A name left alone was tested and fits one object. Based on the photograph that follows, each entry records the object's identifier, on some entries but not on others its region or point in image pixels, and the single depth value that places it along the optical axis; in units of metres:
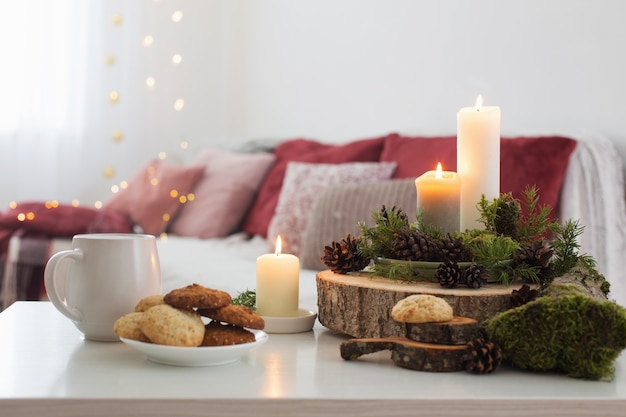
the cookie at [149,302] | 0.94
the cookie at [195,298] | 0.89
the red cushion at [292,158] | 2.68
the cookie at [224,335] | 0.89
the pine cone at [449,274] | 0.98
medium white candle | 1.08
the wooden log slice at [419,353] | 0.87
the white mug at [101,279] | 0.98
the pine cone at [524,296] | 0.93
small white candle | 1.14
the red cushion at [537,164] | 1.99
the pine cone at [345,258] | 1.10
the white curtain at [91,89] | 4.20
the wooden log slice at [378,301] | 0.95
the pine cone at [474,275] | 0.98
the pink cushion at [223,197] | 3.11
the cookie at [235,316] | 0.90
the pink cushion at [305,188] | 2.42
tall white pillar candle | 1.12
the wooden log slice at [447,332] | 0.88
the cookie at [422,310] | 0.88
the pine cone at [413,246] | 1.03
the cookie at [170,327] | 0.86
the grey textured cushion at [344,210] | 2.09
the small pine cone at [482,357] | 0.86
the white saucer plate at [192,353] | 0.85
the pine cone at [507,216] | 1.10
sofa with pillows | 1.99
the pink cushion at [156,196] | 3.22
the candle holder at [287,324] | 1.10
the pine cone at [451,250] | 1.02
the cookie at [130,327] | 0.89
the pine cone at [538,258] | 1.01
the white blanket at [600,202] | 1.96
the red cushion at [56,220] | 2.95
